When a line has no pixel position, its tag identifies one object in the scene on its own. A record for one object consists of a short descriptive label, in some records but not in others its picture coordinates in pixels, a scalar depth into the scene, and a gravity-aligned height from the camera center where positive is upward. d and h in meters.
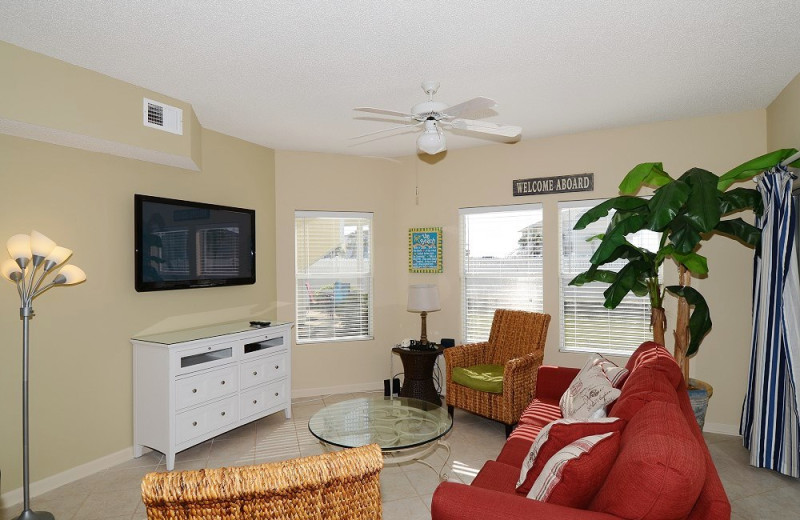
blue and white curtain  2.99 -0.47
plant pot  3.36 -0.95
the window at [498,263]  4.86 +0.08
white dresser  3.42 -0.87
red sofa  1.28 -0.62
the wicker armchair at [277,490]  1.15 -0.55
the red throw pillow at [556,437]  1.79 -0.65
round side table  4.73 -1.05
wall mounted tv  3.68 +0.27
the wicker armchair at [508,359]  3.78 -0.81
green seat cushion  3.87 -0.93
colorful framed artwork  5.30 +0.24
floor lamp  2.63 +0.06
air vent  3.43 +1.21
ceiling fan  2.53 +0.90
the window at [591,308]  4.38 -0.39
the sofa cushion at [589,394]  2.35 -0.68
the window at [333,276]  5.21 -0.03
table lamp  4.75 -0.29
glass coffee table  2.81 -1.02
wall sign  4.53 +0.85
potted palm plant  3.04 +0.27
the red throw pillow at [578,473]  1.52 -0.68
